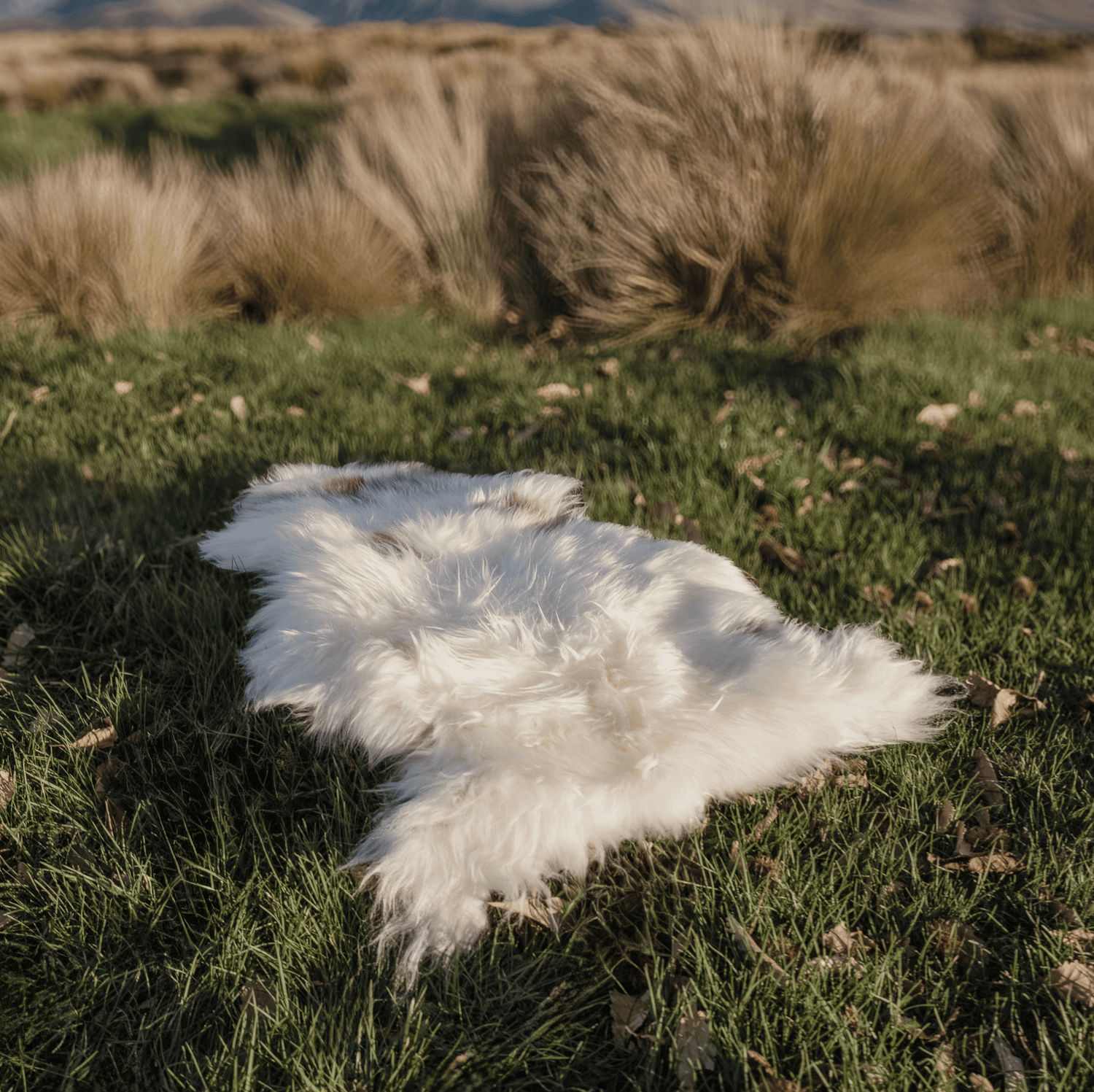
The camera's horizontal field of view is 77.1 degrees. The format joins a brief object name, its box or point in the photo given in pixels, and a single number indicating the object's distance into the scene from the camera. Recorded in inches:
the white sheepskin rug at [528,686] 51.4
